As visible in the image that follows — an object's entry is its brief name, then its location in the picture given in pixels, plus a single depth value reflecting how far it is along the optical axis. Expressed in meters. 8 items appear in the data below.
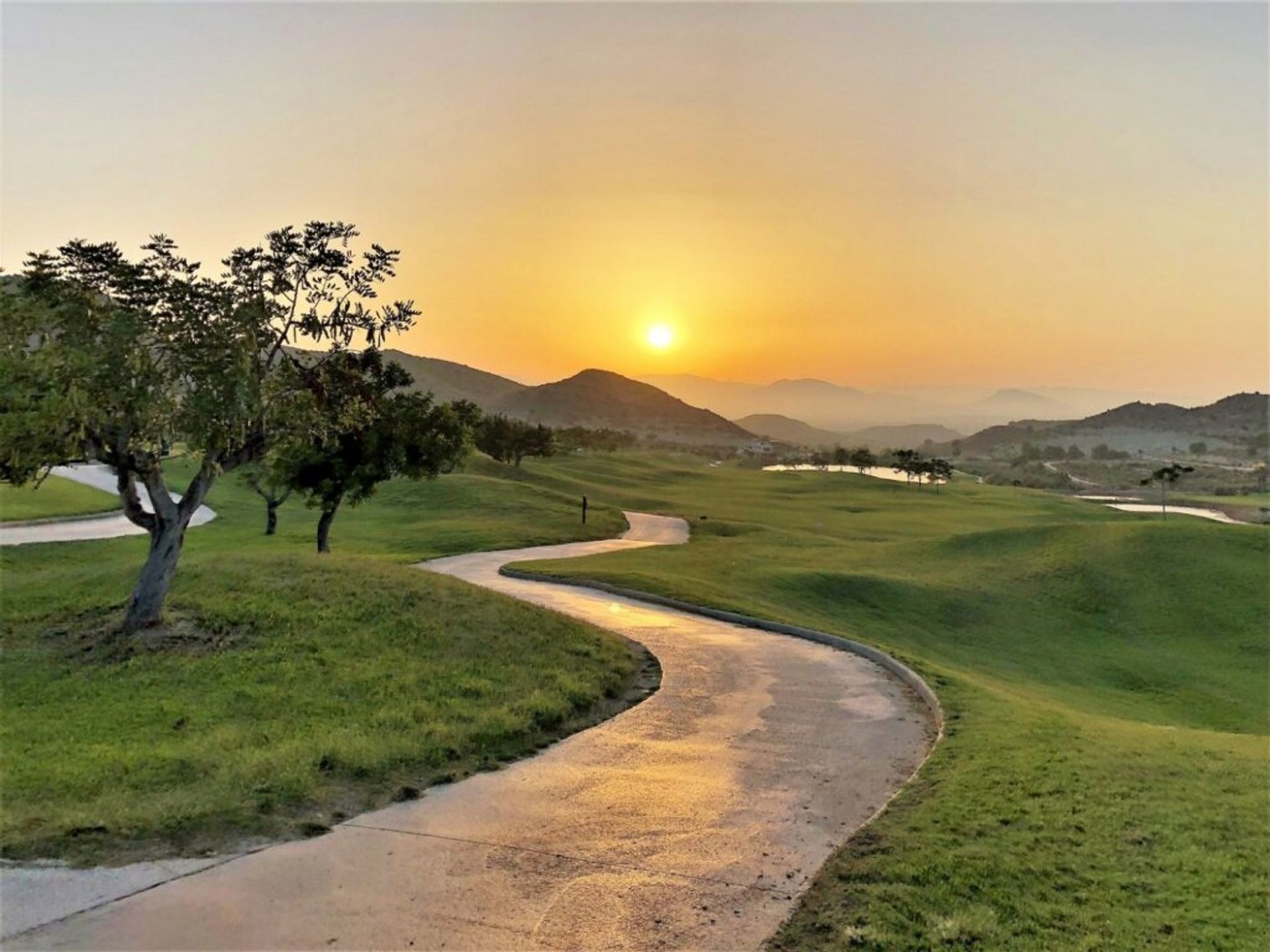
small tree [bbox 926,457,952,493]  121.88
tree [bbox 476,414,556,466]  85.50
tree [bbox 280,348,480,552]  28.47
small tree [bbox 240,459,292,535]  31.76
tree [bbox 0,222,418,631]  13.71
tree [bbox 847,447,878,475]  152.50
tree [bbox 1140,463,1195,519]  72.69
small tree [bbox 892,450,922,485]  121.25
